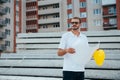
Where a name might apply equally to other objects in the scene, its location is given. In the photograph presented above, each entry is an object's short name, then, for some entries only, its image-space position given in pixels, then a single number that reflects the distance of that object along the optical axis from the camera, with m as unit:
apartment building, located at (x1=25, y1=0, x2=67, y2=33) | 48.41
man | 3.61
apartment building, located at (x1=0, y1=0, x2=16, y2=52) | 44.06
